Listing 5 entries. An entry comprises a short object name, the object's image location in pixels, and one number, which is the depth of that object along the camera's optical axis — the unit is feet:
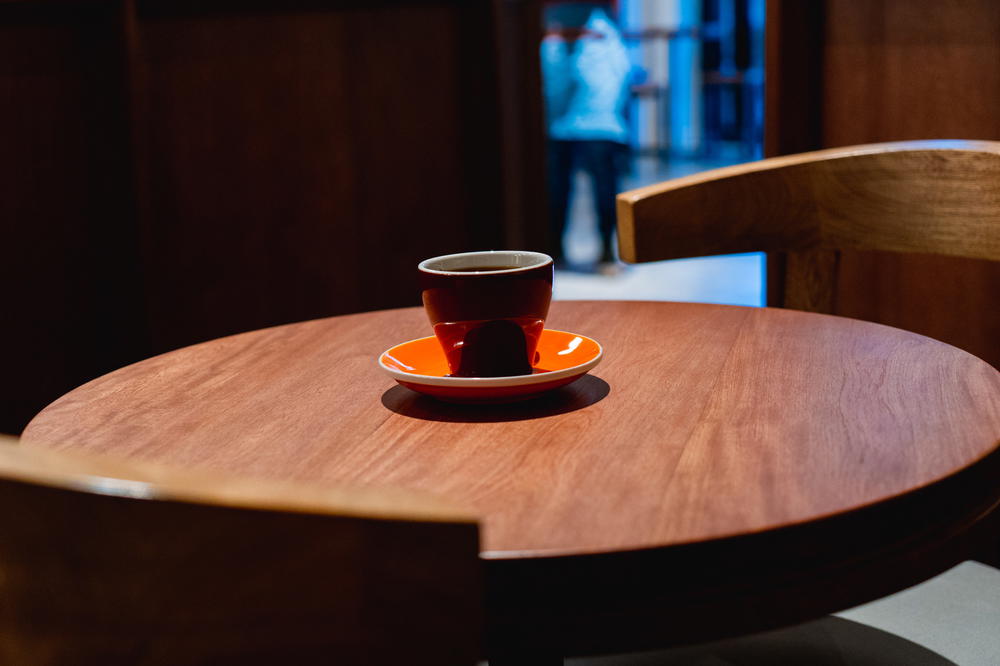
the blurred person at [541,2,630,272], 17.02
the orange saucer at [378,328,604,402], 2.55
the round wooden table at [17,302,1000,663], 1.77
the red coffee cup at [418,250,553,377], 2.63
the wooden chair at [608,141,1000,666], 4.40
